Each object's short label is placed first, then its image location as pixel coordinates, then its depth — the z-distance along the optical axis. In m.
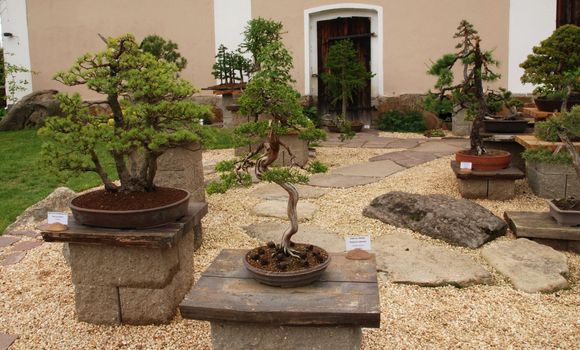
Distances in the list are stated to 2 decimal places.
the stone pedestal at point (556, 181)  4.76
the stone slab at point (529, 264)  3.17
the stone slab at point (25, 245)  4.09
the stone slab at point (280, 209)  4.57
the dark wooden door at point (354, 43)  9.61
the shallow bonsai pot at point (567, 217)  3.75
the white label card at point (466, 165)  4.93
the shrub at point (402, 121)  9.17
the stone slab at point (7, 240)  4.21
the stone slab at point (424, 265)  3.25
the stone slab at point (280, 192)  5.21
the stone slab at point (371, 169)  6.09
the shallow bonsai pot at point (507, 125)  5.81
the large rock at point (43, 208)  4.69
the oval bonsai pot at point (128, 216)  2.66
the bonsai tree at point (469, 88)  5.12
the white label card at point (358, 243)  2.65
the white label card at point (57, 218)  2.80
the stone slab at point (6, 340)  2.72
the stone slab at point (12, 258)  3.81
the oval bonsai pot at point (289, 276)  2.28
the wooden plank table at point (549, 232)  3.72
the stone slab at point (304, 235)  3.89
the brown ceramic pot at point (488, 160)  4.96
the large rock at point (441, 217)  3.89
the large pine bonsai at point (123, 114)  2.66
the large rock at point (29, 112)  10.52
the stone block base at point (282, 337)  2.17
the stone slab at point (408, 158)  6.55
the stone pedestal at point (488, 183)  4.85
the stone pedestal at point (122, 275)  2.72
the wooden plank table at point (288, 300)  2.10
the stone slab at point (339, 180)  5.61
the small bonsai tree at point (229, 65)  8.77
